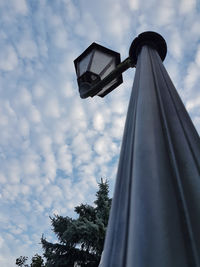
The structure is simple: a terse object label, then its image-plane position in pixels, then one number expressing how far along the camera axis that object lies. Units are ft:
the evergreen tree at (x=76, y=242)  30.37
